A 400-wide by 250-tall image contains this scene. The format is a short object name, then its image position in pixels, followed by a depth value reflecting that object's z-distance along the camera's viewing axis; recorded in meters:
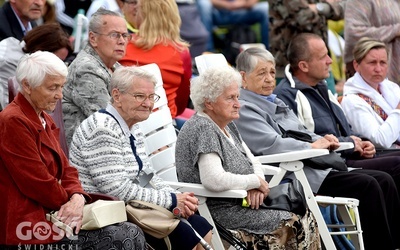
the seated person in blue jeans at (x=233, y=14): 25.62
